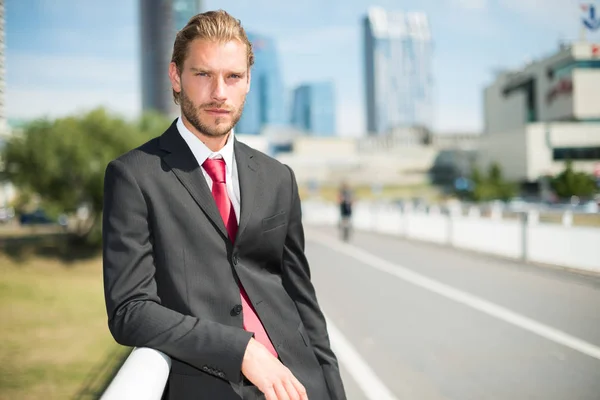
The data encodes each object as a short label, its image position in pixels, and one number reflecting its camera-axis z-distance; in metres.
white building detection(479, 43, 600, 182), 68.06
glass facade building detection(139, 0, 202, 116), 192.75
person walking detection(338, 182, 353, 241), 21.20
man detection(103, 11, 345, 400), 1.50
